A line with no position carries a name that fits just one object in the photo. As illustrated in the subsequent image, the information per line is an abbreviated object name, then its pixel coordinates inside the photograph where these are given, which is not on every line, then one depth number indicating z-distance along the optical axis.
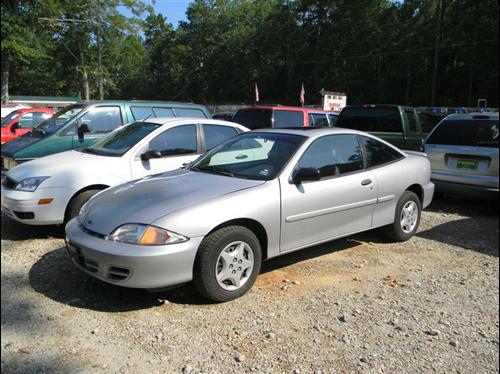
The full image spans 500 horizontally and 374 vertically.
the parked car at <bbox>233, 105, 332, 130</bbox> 10.25
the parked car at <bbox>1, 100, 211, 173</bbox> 6.91
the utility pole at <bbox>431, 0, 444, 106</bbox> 33.81
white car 4.98
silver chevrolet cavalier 3.48
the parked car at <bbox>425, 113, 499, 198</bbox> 6.40
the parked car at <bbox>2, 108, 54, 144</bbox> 12.82
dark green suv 9.47
